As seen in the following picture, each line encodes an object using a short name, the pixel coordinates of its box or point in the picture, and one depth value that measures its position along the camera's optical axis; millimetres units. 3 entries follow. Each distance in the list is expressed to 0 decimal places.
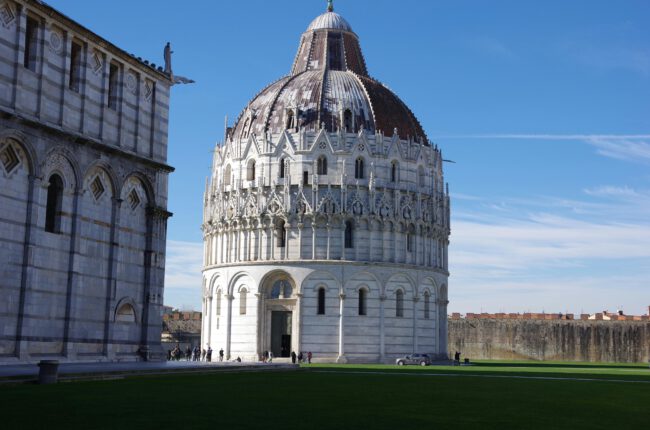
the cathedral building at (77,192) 32156
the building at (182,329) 94062
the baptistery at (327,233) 73812
